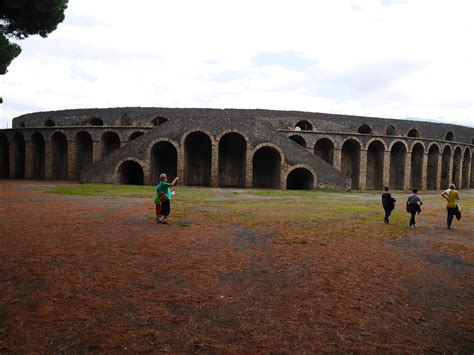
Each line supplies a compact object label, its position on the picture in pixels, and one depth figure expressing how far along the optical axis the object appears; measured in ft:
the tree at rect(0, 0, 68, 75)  41.47
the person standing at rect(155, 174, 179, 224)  27.37
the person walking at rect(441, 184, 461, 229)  29.01
